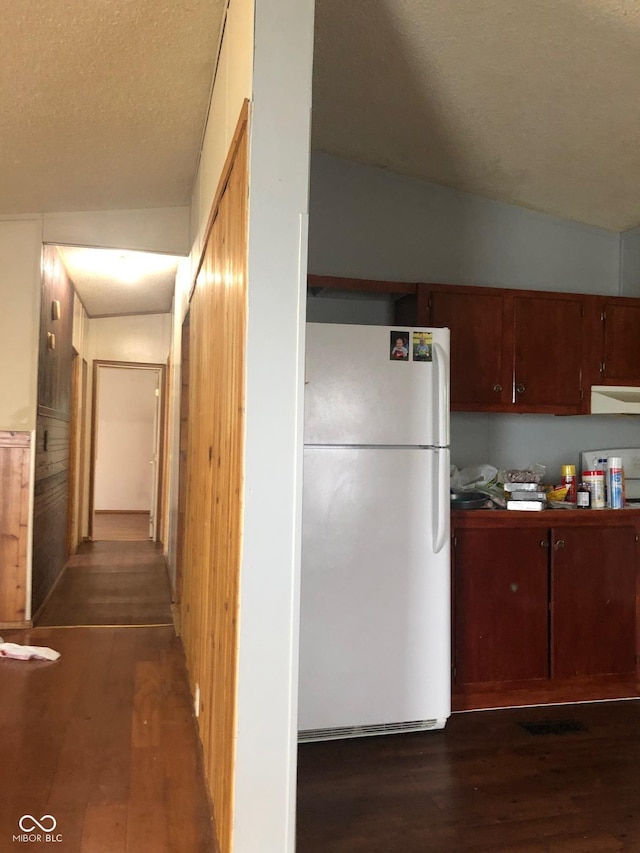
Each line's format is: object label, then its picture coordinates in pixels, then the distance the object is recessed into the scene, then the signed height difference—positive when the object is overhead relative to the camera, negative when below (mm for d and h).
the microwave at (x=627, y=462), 3920 -60
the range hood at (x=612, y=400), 3625 +270
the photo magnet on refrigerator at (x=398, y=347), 2820 +414
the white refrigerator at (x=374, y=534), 2725 -350
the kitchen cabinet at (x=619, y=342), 3650 +582
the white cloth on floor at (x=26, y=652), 3516 -1078
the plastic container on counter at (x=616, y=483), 3391 -158
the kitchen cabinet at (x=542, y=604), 3074 -708
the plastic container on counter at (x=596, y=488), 3395 -183
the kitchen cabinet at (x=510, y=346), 3467 +535
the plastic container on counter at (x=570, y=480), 3564 -152
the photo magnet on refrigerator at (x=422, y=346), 2840 +422
